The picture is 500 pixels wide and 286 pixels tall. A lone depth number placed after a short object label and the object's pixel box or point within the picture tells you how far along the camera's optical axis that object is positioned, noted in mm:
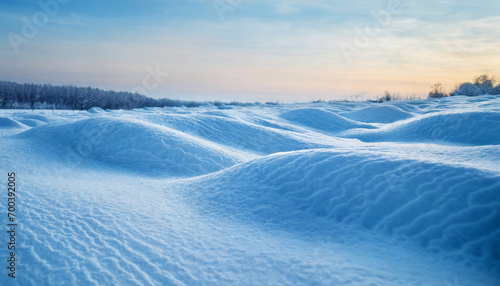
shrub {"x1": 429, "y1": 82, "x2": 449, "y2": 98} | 42031
